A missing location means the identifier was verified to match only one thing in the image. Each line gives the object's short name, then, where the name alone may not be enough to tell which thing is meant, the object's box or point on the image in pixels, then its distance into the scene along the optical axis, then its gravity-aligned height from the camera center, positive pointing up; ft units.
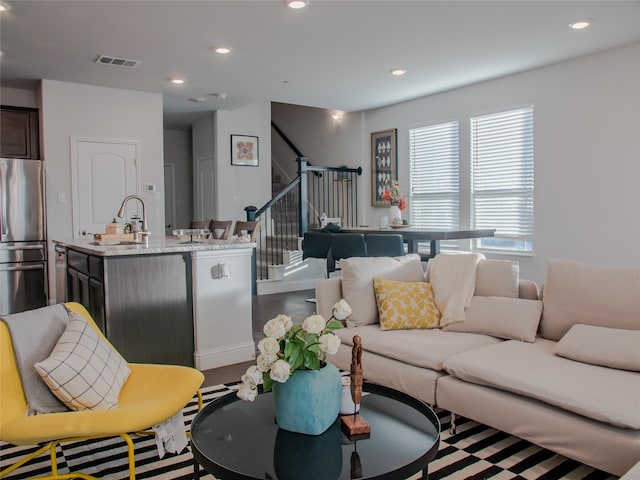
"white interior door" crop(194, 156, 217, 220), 26.40 +1.96
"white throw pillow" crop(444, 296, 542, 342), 9.19 -1.90
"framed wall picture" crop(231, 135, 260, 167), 24.95 +3.71
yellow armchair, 5.66 -2.32
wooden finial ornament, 5.48 -1.97
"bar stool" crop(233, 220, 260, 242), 14.16 -0.14
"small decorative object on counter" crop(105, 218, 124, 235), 13.62 -0.12
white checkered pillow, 6.20 -1.89
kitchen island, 10.59 -1.68
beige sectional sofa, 6.51 -2.27
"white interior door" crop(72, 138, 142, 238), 19.35 +1.84
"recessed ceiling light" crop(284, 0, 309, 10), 11.47 +5.13
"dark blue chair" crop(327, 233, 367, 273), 16.07 -0.81
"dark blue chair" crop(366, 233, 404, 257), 15.35 -0.75
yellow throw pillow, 10.20 -1.80
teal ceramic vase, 5.37 -1.95
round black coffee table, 4.80 -2.38
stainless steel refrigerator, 17.46 -0.35
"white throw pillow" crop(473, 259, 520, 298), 10.05 -1.22
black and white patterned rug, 6.97 -3.57
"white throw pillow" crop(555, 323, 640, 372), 7.34 -1.99
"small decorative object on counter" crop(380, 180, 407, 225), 17.88 +0.62
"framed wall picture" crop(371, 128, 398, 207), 23.77 +2.88
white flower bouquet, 5.30 -1.38
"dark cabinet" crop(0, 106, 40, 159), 19.10 +3.66
